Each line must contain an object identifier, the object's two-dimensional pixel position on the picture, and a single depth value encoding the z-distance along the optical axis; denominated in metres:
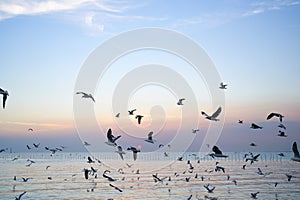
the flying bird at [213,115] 27.85
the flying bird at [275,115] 29.45
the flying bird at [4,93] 21.88
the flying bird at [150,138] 31.61
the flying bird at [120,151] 31.12
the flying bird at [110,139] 26.39
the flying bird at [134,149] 31.13
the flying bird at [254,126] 31.14
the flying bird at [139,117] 33.87
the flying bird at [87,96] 29.93
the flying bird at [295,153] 27.05
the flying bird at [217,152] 27.27
